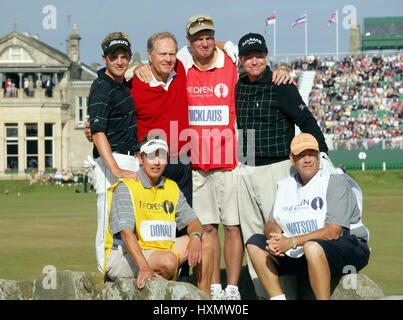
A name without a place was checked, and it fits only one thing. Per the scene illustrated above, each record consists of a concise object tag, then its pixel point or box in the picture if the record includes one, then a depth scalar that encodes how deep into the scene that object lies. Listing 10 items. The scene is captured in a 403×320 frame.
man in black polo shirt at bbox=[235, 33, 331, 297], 8.00
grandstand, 52.22
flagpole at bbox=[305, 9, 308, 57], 63.75
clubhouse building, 56.22
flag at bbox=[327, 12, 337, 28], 60.56
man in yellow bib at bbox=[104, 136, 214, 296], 6.84
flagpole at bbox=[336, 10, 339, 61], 60.33
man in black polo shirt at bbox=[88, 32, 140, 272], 7.54
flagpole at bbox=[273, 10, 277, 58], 65.84
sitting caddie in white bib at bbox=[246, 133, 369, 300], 6.68
